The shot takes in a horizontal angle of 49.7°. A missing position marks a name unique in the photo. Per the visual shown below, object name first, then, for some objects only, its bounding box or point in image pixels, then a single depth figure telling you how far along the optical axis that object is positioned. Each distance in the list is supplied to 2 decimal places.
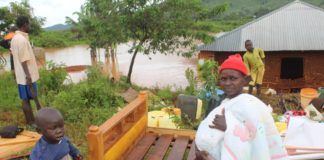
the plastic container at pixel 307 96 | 7.63
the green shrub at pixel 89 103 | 6.72
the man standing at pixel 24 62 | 4.96
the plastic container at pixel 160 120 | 5.77
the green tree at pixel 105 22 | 11.67
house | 14.02
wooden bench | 3.13
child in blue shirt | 2.56
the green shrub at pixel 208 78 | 7.26
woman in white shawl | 2.25
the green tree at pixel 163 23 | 11.59
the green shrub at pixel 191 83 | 9.31
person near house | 9.02
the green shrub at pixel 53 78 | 8.67
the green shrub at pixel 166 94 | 9.93
